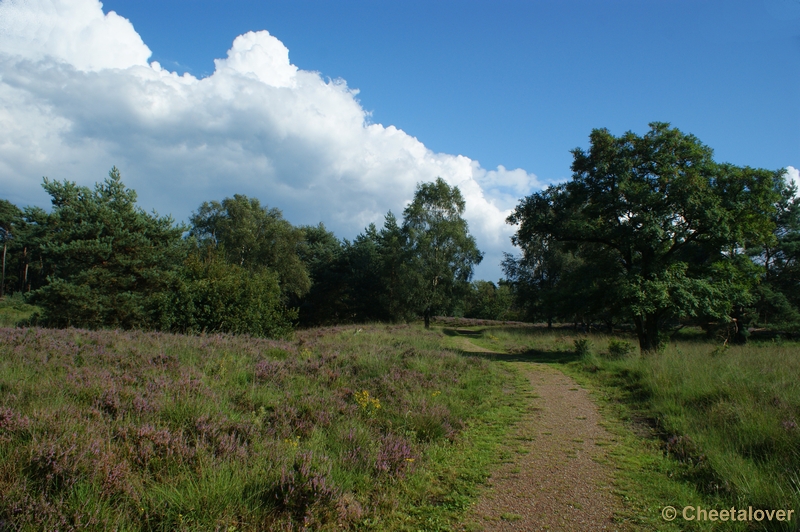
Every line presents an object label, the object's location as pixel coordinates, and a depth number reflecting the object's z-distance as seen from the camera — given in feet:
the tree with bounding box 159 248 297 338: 57.82
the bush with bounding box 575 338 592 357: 56.91
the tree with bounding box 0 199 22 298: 165.99
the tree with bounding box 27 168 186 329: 59.57
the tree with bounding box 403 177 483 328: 128.88
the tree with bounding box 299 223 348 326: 165.17
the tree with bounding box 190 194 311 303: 129.90
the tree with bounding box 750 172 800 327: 100.01
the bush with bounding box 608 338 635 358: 53.35
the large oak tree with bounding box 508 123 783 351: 53.26
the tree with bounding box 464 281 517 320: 233.14
